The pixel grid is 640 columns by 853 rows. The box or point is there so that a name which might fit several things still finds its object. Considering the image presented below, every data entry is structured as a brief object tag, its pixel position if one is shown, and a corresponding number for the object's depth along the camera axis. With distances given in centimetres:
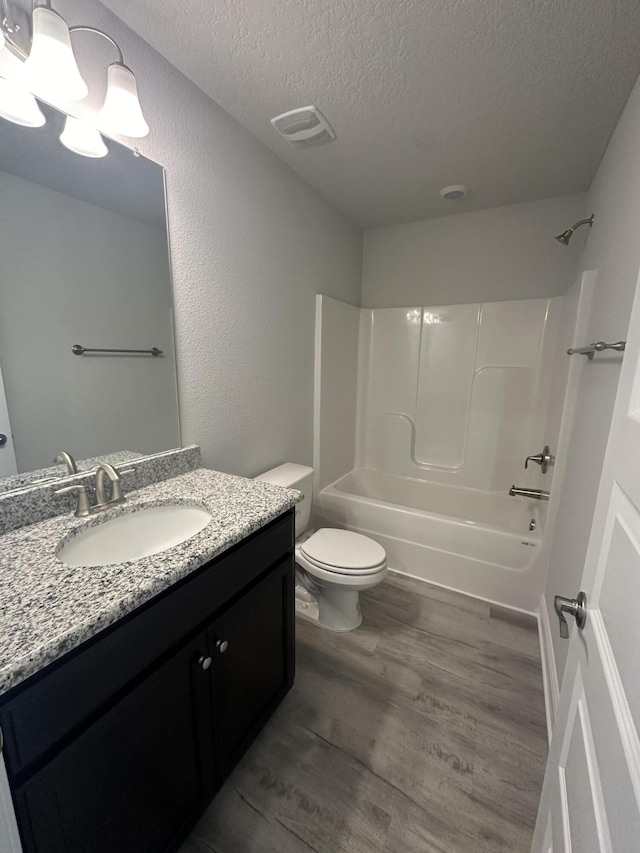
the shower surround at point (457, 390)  242
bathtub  198
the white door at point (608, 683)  45
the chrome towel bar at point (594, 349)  101
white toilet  167
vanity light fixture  83
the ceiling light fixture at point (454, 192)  207
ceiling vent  147
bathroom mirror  97
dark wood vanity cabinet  62
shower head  174
